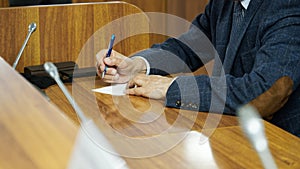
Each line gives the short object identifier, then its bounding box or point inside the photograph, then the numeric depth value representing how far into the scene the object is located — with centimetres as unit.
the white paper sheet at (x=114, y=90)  181
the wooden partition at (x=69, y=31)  214
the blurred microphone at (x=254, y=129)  71
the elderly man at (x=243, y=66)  170
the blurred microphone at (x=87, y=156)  84
